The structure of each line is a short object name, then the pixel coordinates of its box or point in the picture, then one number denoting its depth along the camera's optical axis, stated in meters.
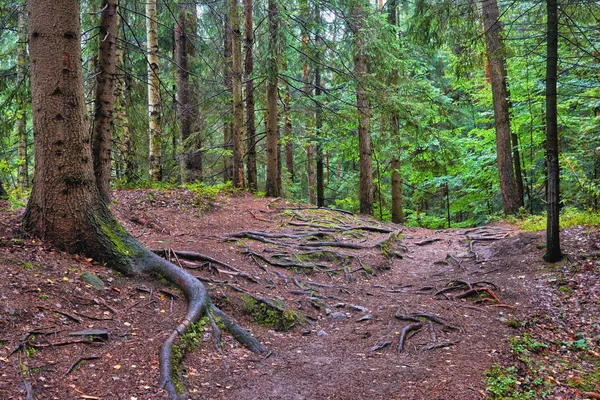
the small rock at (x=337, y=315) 6.16
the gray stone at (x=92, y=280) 4.56
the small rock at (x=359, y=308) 6.37
